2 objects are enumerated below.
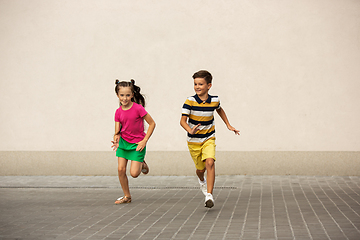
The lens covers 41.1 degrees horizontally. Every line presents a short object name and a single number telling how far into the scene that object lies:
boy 6.56
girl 7.00
